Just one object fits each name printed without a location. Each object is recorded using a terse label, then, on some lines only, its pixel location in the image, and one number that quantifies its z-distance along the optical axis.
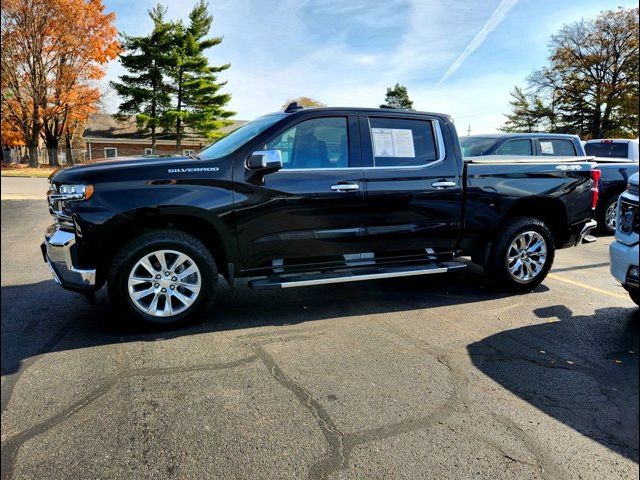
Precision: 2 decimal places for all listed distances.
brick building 37.91
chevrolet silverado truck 3.93
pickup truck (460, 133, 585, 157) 9.20
